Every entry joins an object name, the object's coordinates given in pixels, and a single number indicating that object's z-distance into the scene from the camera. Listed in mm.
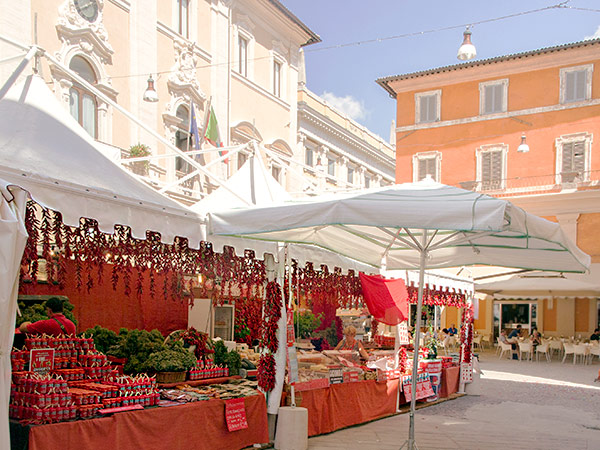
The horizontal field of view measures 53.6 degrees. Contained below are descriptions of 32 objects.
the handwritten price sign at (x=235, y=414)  6250
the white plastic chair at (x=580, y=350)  19047
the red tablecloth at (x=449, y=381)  11250
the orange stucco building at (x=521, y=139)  23828
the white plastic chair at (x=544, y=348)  19750
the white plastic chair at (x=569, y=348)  19234
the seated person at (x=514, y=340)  20422
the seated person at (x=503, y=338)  20873
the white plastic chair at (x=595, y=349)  19041
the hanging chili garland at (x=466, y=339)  12156
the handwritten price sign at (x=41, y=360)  5372
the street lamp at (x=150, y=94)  13555
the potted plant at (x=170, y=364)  6723
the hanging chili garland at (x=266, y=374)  6879
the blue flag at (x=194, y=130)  15548
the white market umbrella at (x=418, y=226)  4809
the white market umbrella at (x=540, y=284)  17031
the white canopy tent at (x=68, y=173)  4695
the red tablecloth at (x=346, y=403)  7492
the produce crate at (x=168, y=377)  6719
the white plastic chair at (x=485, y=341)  24117
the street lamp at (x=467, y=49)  13492
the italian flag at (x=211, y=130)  15859
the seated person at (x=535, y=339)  20591
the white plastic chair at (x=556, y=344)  20775
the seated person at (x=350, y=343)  10023
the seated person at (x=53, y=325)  5977
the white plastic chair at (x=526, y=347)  19828
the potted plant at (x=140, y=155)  14656
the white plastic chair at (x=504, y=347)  20250
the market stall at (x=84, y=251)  4758
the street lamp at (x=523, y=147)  23641
